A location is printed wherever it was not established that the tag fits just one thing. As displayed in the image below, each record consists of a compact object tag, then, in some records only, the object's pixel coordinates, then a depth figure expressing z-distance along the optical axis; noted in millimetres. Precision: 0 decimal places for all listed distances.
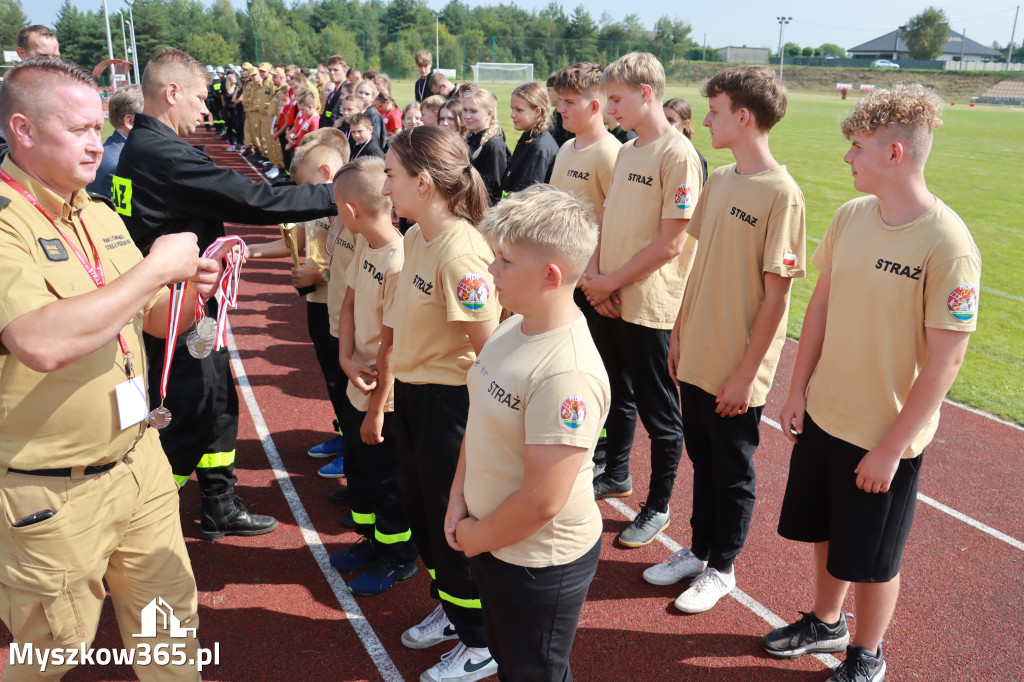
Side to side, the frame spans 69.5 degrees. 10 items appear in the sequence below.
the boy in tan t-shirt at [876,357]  2594
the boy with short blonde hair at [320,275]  4785
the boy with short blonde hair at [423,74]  13852
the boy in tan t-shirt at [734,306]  3307
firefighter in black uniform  3635
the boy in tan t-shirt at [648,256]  4004
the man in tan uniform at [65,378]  2096
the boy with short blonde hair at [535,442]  2035
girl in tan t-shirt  2969
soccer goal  52125
